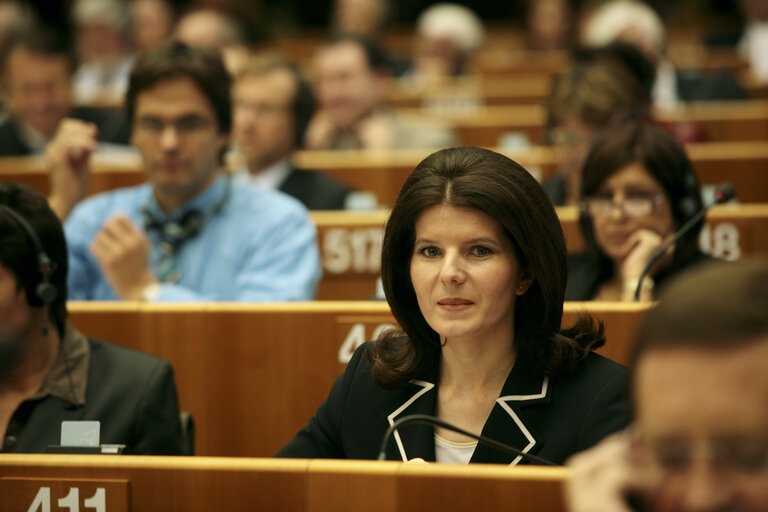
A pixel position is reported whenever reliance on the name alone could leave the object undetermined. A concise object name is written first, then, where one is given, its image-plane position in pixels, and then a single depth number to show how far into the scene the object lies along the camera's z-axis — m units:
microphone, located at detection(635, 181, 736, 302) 5.15
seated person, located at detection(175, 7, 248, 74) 12.78
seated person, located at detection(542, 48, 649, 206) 7.93
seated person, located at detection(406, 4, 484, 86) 15.18
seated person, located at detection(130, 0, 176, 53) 15.52
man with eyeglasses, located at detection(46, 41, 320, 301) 6.48
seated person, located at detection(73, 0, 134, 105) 14.93
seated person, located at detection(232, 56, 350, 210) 8.84
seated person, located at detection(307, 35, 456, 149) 10.87
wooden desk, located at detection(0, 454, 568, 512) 3.03
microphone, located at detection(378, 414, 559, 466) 3.28
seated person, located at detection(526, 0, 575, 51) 16.22
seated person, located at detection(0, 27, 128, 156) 10.29
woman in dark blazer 3.88
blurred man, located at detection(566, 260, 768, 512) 2.07
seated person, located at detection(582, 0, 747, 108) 11.95
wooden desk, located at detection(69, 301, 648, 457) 5.20
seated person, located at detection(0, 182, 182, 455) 4.34
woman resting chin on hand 5.88
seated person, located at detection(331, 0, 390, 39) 16.28
